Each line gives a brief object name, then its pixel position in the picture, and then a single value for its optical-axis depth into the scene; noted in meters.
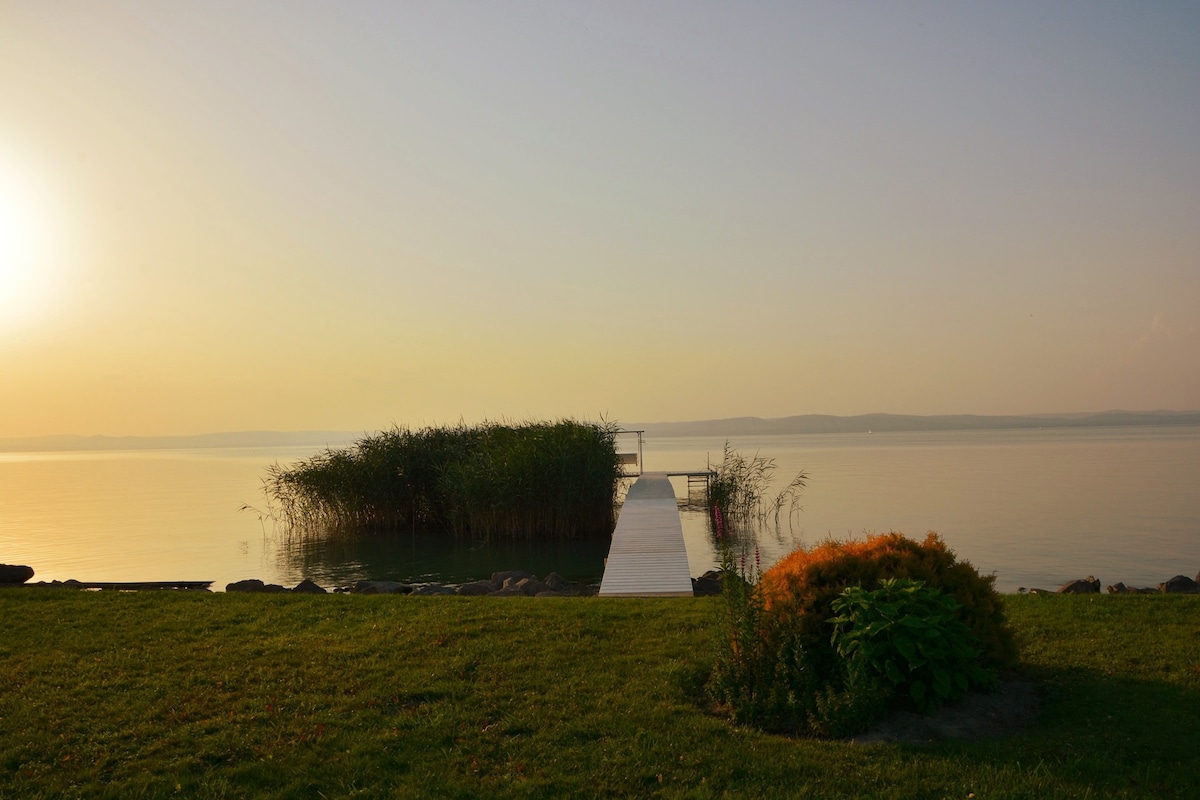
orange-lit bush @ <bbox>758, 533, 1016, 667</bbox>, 6.58
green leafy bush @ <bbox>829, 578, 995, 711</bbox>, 5.96
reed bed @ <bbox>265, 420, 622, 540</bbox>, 23.09
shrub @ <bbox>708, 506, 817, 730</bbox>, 6.11
